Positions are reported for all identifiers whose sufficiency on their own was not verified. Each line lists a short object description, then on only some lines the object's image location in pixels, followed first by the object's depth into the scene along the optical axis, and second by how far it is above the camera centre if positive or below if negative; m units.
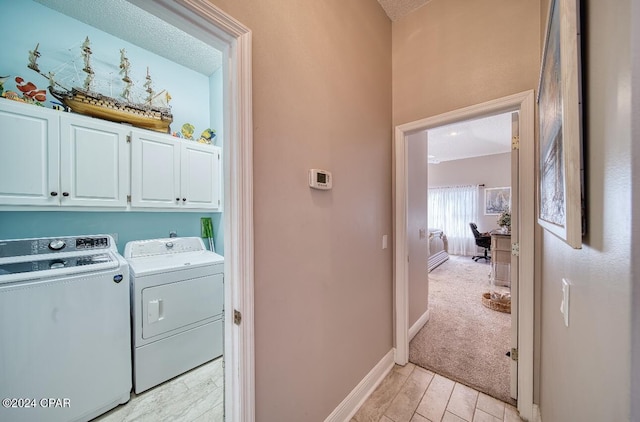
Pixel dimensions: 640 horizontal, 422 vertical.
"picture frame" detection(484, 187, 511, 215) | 6.07 +0.26
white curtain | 6.69 -0.14
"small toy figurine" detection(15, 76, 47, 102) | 1.64 +0.91
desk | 4.04 -0.91
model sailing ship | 1.79 +0.99
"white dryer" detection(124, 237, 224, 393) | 1.74 -0.86
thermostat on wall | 1.23 +0.18
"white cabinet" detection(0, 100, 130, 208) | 1.51 +0.40
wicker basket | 2.92 -1.31
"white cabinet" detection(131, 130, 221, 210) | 2.09 +0.40
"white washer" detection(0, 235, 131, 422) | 1.26 -0.77
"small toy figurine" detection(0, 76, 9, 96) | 1.52 +0.93
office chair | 5.70 -0.83
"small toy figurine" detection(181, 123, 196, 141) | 2.51 +0.92
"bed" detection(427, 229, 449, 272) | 5.34 -1.03
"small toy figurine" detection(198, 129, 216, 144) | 2.67 +0.91
